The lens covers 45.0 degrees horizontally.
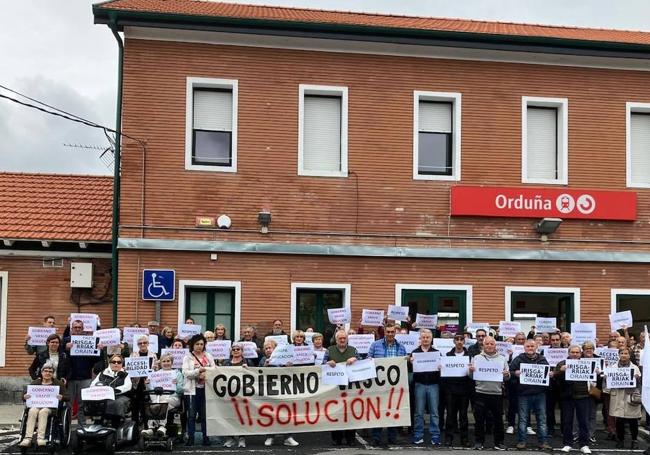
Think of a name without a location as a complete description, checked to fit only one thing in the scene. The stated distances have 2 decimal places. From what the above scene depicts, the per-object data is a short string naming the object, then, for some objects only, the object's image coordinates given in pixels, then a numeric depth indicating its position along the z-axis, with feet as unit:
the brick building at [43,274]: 54.19
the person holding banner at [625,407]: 41.32
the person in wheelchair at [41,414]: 36.60
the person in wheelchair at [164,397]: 37.83
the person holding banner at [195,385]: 39.75
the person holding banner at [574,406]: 40.42
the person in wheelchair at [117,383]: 37.86
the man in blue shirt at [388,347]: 42.11
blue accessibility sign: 51.26
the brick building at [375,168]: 52.60
